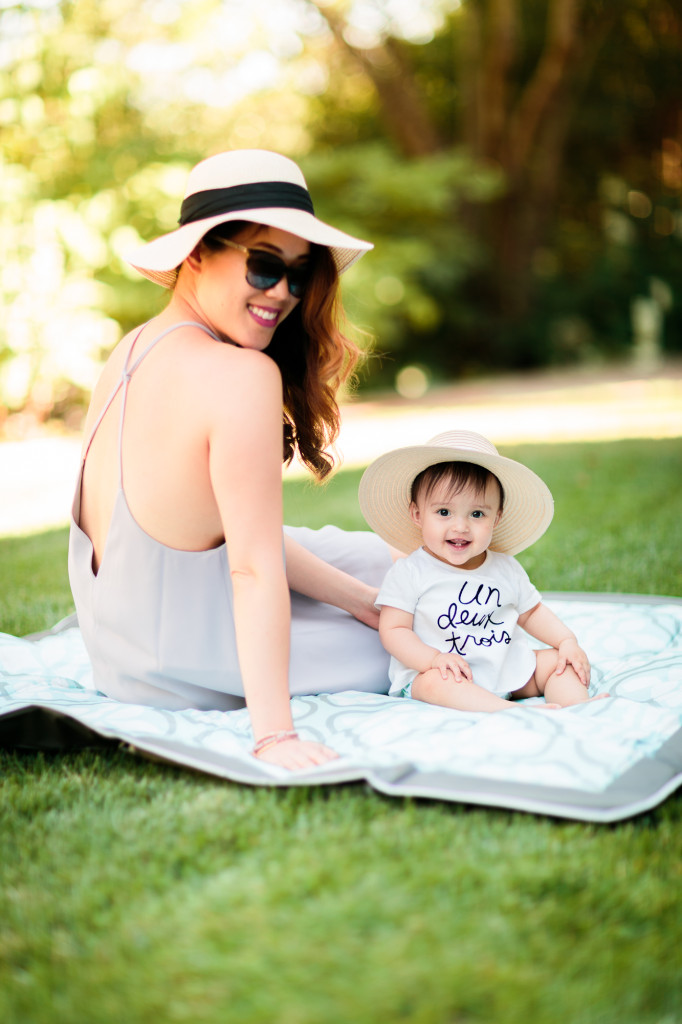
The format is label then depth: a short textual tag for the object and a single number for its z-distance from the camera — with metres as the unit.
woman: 2.05
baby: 2.56
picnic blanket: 1.90
